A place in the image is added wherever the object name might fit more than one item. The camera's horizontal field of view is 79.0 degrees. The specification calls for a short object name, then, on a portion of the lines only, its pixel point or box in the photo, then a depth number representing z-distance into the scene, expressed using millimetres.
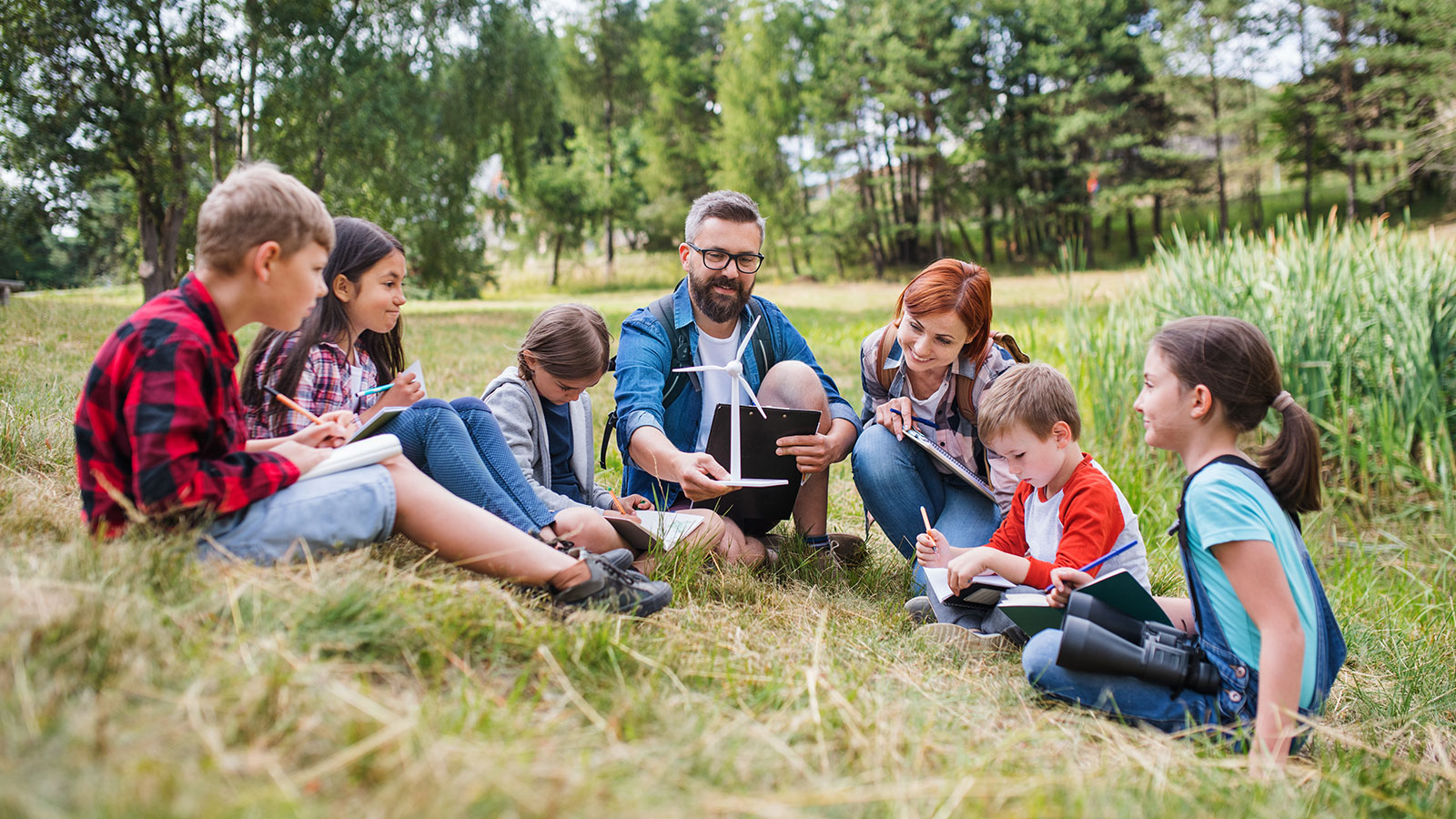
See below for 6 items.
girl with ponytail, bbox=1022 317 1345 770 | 1955
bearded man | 3146
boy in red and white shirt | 2467
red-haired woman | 2967
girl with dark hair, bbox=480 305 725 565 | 2938
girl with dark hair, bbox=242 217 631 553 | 2480
